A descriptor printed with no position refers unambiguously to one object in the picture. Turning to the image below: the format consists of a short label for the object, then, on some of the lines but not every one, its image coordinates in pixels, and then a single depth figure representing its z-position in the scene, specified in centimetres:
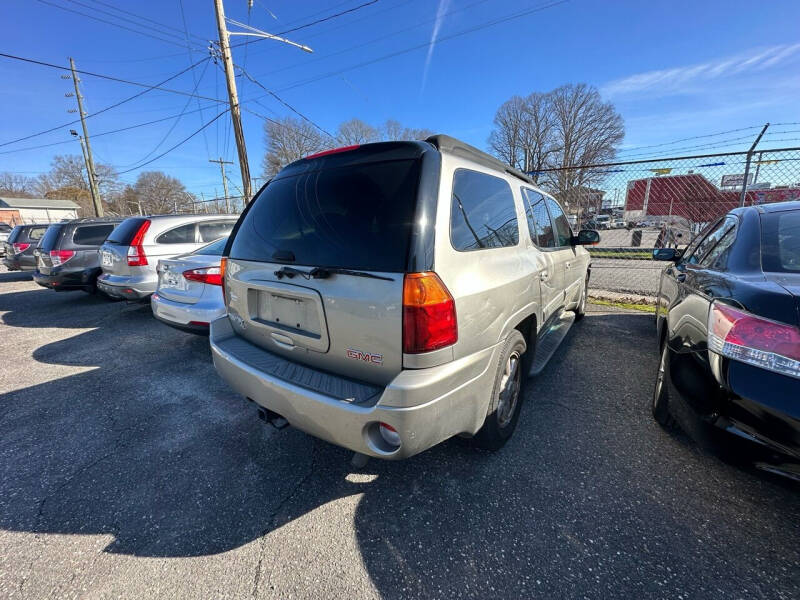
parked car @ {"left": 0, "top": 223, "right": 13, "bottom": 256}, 1747
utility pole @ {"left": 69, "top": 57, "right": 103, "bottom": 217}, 2297
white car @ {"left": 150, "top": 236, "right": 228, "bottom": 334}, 355
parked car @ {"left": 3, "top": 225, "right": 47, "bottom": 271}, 961
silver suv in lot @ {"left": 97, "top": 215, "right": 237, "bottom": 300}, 507
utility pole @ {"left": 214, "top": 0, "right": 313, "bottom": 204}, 957
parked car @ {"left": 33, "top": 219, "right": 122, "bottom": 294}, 655
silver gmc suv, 154
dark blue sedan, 135
